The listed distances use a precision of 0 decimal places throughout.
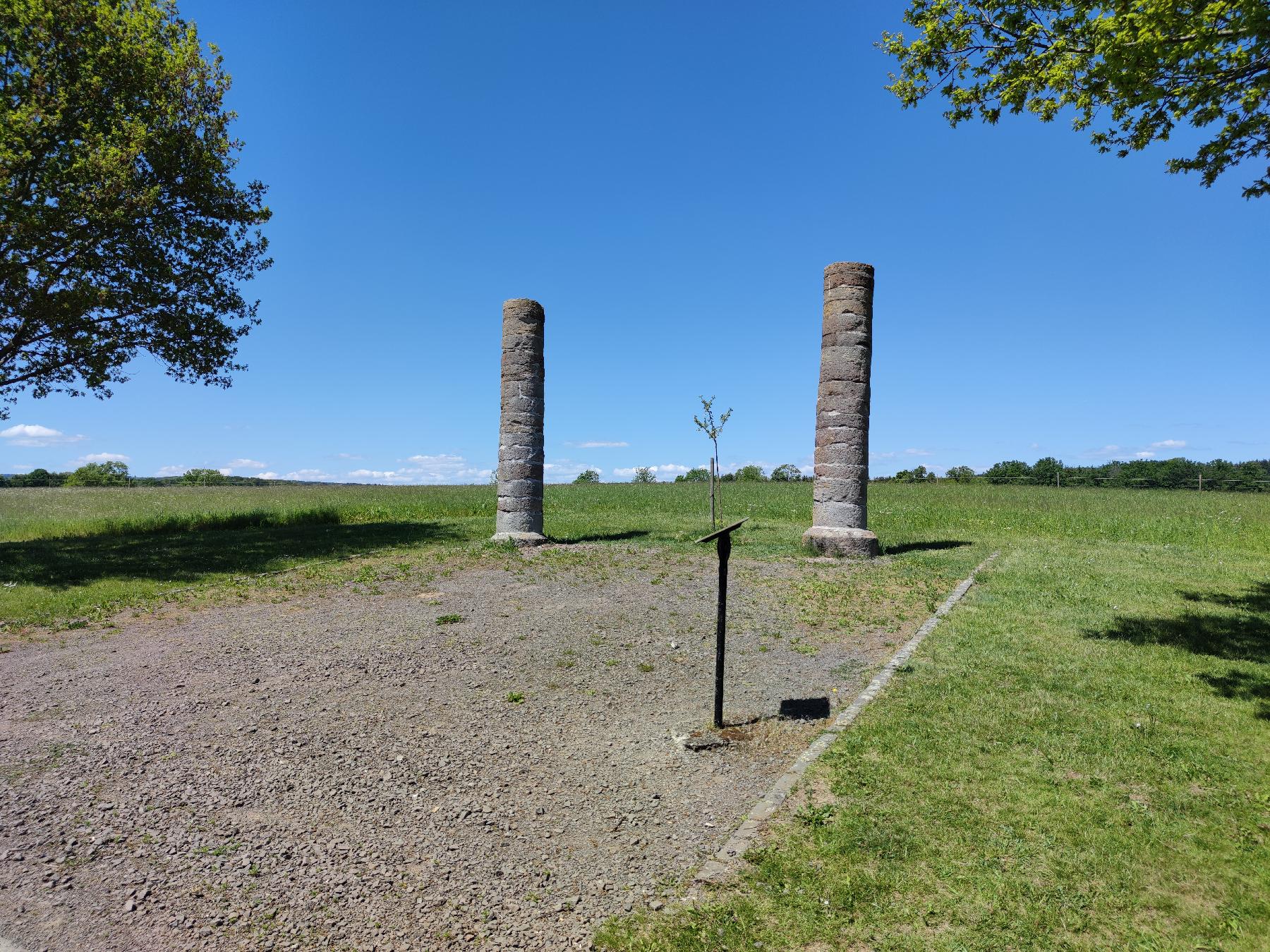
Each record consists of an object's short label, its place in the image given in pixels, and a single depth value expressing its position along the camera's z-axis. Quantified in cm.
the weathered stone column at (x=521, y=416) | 1698
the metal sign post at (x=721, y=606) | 553
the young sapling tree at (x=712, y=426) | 1981
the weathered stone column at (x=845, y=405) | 1544
